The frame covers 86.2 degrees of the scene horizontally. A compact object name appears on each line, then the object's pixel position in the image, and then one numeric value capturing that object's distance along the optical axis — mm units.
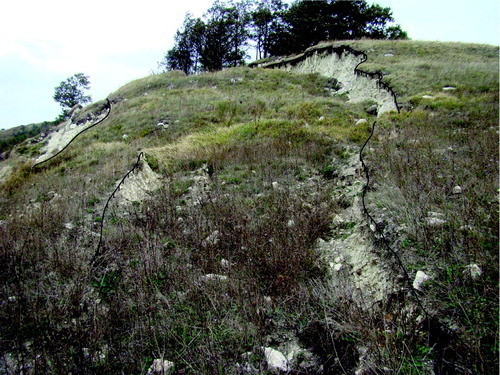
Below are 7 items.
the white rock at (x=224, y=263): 3004
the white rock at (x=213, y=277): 2765
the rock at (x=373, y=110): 11048
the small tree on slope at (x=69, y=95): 33438
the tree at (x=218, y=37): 32656
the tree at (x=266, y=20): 32562
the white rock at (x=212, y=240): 3387
